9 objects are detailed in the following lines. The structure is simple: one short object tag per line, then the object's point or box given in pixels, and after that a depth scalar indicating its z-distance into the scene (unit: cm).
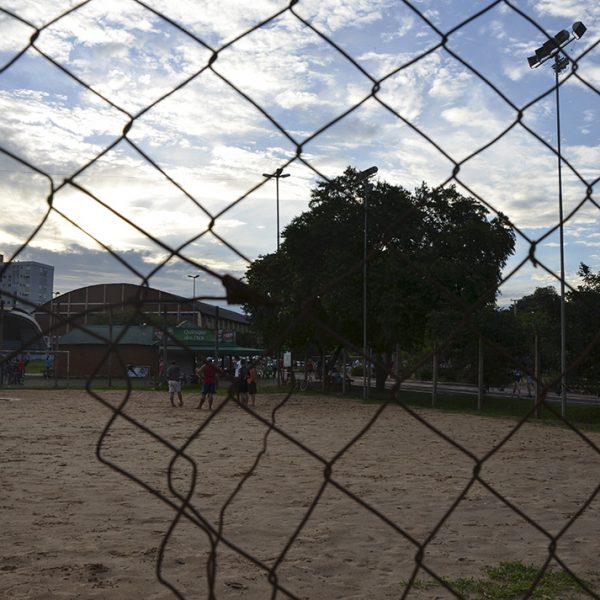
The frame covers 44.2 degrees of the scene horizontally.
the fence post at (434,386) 1984
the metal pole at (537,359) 1608
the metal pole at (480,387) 1850
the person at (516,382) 2462
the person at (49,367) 3469
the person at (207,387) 1547
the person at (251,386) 1583
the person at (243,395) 1402
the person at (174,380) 1755
